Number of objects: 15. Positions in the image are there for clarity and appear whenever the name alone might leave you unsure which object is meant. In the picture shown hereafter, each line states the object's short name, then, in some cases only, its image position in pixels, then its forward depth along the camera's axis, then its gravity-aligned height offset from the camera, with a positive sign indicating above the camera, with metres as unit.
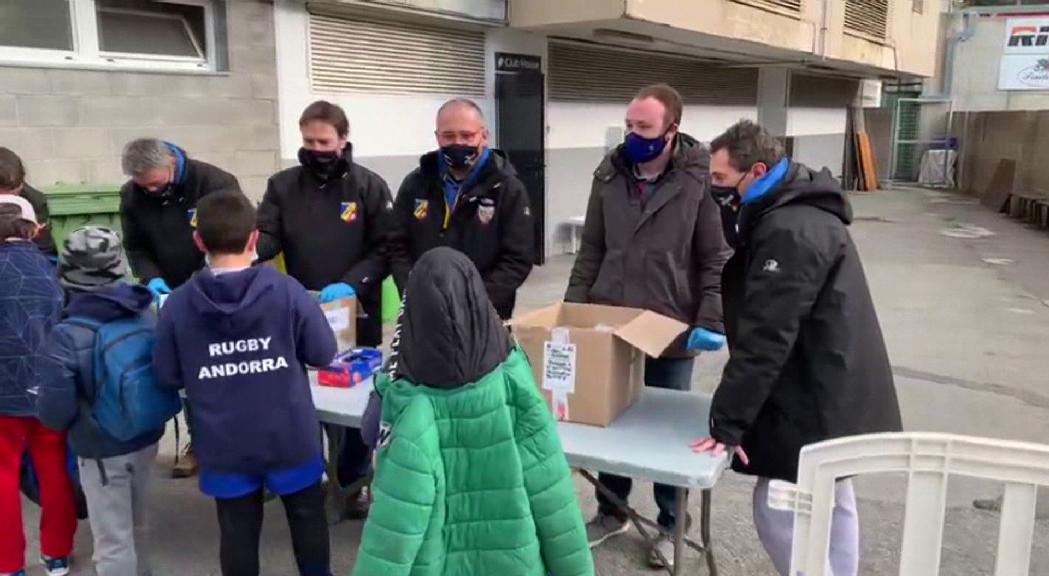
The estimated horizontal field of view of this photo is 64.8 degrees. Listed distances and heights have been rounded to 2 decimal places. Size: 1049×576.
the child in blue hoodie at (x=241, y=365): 2.28 -0.65
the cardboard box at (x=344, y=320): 3.03 -0.69
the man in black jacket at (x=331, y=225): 3.42 -0.38
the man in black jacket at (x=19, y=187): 3.21 -0.22
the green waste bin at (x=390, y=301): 5.49 -1.12
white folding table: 2.23 -0.88
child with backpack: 2.42 -0.70
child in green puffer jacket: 1.81 -0.71
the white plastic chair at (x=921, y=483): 1.48 -0.64
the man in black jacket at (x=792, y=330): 2.15 -0.51
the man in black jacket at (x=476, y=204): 3.07 -0.27
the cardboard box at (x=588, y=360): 2.45 -0.67
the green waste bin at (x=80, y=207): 4.93 -0.46
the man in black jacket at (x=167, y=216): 3.37 -0.36
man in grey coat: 2.93 -0.33
